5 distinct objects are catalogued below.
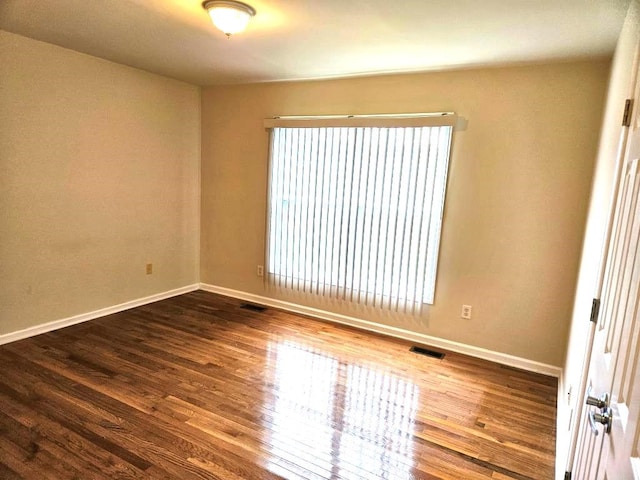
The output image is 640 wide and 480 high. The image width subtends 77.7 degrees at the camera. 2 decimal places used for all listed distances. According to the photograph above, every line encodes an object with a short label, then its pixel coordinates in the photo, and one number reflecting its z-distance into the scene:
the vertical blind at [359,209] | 3.42
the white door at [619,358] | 0.84
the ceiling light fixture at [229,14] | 2.19
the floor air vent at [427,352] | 3.37
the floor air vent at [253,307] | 4.23
